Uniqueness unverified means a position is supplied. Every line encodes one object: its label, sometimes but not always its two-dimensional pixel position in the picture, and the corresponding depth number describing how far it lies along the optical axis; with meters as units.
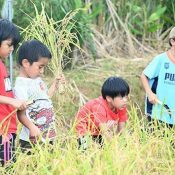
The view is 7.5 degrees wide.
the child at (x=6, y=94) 7.47
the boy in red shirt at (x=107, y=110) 8.22
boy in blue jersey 8.98
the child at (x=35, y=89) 7.85
